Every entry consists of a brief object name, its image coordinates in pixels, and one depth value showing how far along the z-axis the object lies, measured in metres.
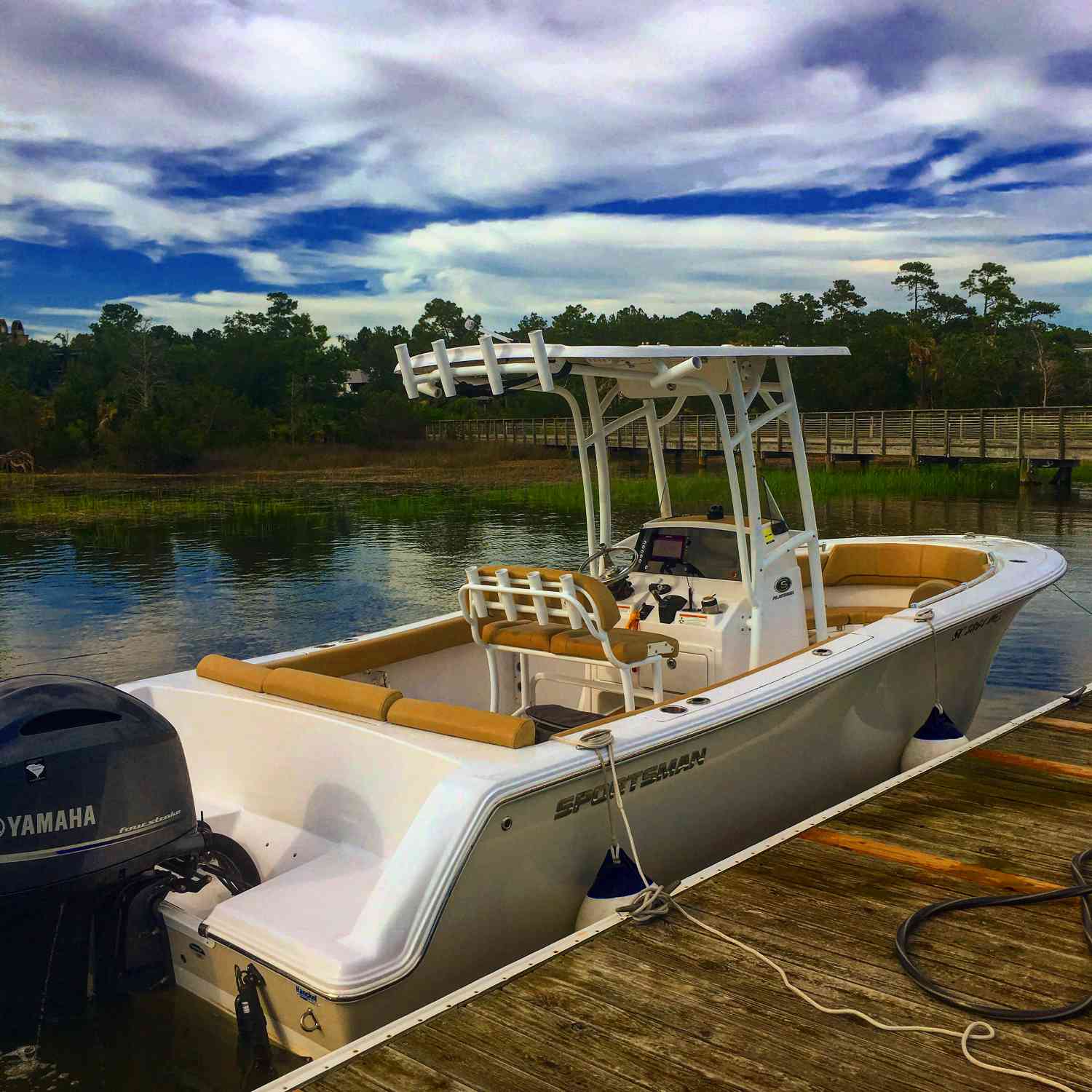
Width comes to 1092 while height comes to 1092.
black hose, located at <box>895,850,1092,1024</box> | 3.18
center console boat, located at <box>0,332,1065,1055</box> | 3.63
